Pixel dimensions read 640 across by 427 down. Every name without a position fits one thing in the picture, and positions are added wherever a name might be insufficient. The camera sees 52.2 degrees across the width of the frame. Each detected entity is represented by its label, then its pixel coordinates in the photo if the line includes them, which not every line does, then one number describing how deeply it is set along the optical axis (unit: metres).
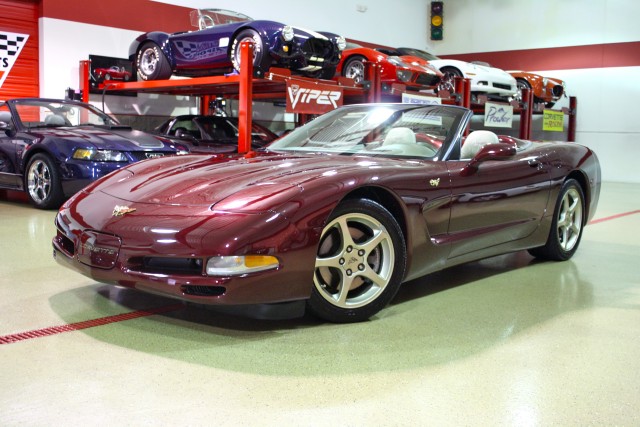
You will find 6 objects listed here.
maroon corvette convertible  2.52
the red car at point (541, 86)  13.69
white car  11.95
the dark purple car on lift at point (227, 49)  7.80
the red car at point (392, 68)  10.01
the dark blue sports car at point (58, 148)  6.34
